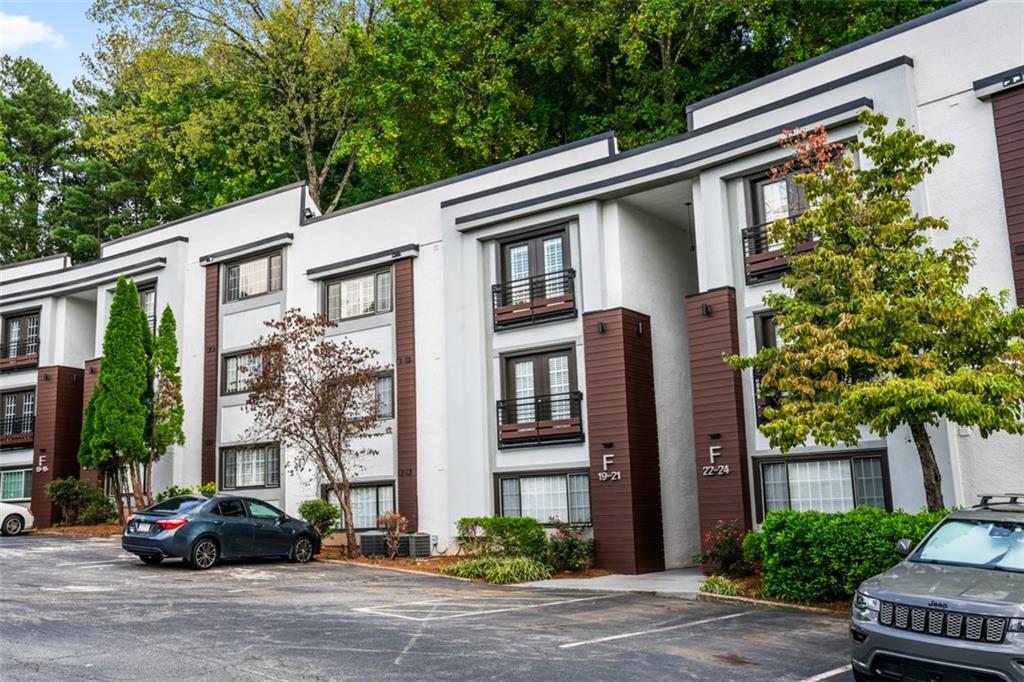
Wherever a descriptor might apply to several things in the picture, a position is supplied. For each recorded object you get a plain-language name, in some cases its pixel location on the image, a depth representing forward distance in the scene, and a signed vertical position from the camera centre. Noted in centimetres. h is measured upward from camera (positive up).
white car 2634 -75
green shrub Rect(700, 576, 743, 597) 1554 -206
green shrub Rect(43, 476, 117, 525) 2845 -29
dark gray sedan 1819 -93
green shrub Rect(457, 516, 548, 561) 1962 -137
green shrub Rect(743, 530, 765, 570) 1602 -147
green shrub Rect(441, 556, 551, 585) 1858 -195
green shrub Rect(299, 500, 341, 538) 2339 -85
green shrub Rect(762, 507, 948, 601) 1366 -134
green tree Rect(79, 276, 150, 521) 2559 +240
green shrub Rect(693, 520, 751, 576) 1747 -164
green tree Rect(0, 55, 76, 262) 4766 +1802
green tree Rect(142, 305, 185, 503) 2619 +242
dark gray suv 748 -134
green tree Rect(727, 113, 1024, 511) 1245 +185
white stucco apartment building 1700 +413
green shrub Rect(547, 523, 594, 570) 1986 -175
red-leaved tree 2162 +204
